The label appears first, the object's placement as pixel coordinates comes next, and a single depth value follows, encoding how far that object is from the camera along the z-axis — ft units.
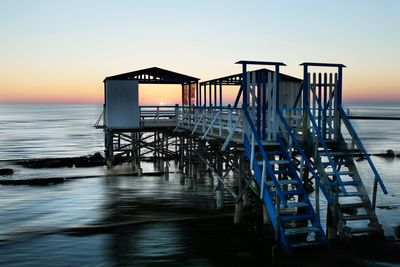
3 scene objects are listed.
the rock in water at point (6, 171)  97.86
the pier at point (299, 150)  40.27
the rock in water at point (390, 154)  134.00
